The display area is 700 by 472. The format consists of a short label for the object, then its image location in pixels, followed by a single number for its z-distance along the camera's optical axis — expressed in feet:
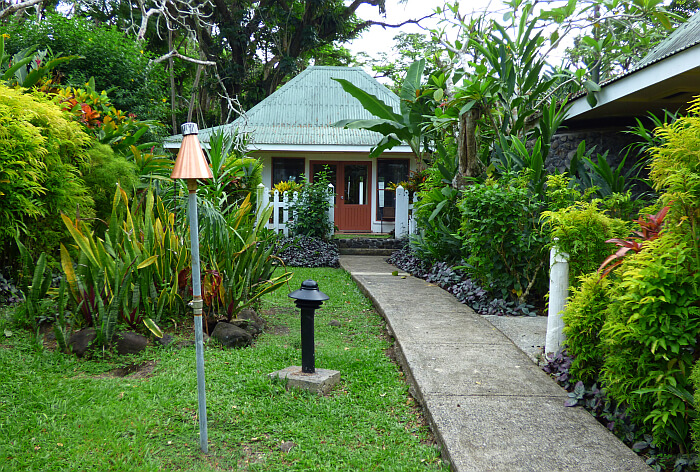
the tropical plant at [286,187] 40.70
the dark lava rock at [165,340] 14.01
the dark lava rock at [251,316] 16.63
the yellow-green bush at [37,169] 16.01
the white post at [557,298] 12.76
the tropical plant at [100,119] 20.48
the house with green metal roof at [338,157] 51.47
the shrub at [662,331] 7.93
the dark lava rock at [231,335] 14.84
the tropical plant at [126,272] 13.35
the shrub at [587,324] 10.41
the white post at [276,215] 37.15
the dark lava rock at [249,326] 15.90
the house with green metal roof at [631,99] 17.91
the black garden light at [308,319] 12.21
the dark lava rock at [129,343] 13.32
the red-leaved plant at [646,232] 9.20
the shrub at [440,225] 25.45
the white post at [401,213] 37.86
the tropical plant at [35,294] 13.87
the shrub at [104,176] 19.88
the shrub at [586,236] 12.82
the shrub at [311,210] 36.35
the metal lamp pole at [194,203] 8.43
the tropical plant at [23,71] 18.98
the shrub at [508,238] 18.30
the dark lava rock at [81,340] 13.01
